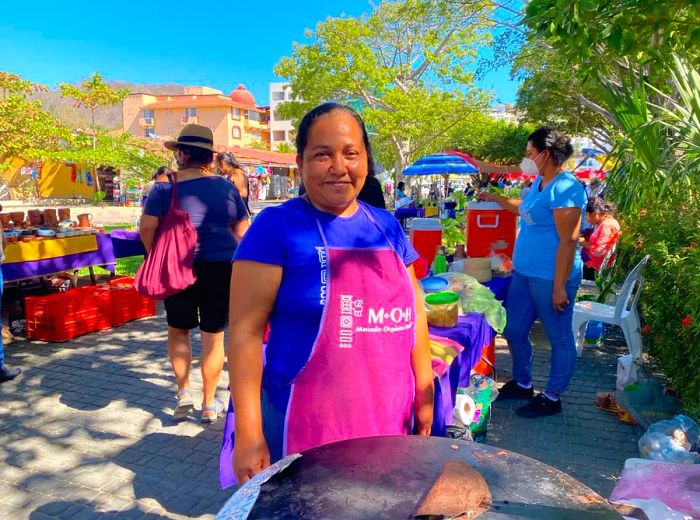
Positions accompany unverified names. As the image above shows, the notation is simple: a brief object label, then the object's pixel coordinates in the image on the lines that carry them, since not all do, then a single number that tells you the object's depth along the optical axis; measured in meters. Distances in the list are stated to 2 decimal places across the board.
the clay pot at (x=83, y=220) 6.87
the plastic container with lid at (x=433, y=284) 3.14
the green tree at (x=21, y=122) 19.97
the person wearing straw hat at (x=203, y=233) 3.45
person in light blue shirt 3.38
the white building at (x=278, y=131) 82.00
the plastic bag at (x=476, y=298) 3.42
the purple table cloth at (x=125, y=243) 7.10
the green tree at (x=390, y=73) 23.94
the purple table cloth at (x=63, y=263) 5.52
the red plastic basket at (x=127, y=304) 6.23
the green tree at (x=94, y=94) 32.06
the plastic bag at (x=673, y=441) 2.69
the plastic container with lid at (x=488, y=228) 4.58
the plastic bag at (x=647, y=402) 3.50
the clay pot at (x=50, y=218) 6.54
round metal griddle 0.99
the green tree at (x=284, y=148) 60.75
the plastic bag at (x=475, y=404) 3.05
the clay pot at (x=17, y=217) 6.37
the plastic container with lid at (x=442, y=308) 2.93
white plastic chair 4.48
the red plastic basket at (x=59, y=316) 5.54
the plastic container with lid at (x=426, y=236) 4.53
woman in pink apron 1.43
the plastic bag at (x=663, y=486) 2.02
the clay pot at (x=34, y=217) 6.49
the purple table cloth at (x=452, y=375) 1.84
